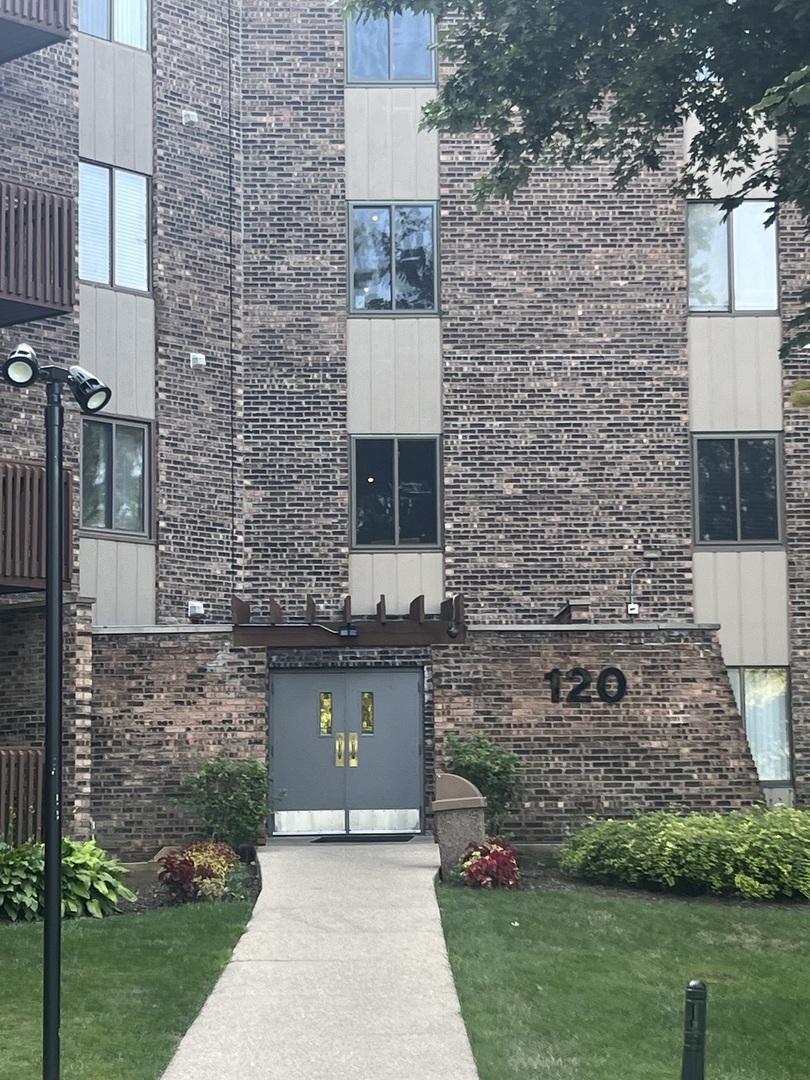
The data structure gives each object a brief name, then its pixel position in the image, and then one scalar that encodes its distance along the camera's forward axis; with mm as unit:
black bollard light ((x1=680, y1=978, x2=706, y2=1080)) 8461
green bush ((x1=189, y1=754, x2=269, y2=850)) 18953
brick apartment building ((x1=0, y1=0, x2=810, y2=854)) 21531
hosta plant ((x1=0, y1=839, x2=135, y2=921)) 15969
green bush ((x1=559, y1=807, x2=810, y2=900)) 16828
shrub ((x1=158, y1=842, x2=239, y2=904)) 16875
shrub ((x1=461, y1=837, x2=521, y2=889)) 17062
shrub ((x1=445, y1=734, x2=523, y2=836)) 19359
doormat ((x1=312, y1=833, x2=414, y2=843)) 20719
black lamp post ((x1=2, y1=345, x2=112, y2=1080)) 9602
